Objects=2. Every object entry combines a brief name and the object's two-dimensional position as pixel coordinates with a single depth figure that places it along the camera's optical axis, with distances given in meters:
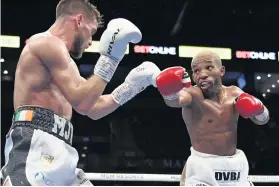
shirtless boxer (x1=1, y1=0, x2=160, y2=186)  1.65
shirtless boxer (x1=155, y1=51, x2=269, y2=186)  2.58
